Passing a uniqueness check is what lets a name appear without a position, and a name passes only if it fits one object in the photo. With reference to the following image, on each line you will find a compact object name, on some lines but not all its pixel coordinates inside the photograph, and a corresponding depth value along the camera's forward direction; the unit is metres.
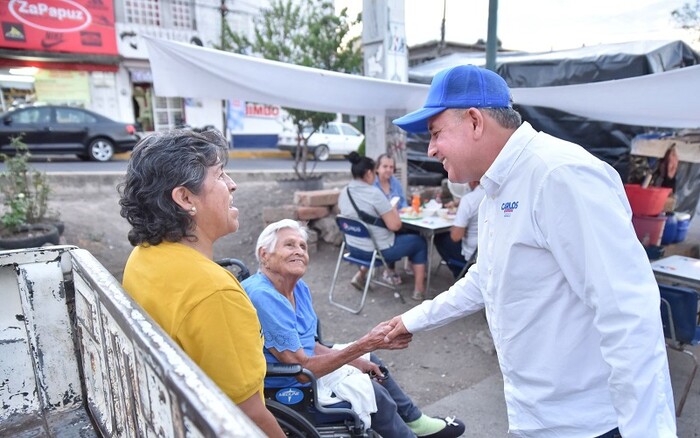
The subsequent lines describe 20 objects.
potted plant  5.07
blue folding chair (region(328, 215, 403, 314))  4.61
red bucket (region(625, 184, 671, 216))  4.37
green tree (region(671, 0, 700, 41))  8.02
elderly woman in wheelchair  2.09
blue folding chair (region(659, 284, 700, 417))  2.84
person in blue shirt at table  5.33
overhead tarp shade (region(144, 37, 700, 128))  3.44
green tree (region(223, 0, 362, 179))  7.71
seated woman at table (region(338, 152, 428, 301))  4.64
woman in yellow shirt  1.27
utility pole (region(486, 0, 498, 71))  4.52
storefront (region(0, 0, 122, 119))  16.33
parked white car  17.78
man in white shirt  1.13
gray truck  1.45
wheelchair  1.98
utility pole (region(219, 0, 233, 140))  19.28
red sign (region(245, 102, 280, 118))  20.10
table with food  4.73
